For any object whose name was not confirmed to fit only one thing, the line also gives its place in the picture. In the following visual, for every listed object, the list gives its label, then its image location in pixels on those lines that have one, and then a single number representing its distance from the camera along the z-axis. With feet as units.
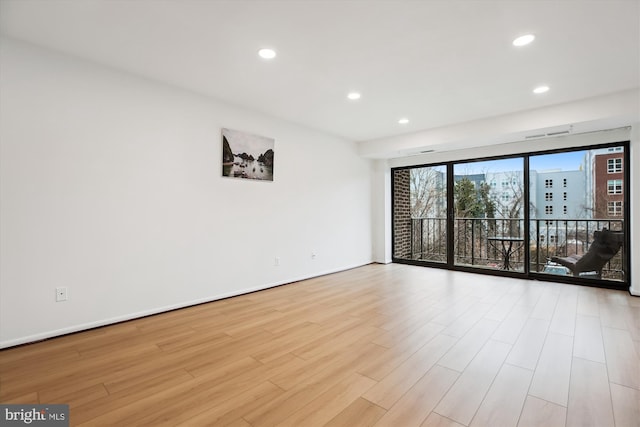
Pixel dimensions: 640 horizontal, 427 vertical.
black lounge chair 14.08
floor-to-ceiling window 14.15
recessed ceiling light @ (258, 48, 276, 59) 8.54
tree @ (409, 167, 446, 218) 19.35
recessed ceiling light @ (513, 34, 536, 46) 7.80
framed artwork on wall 12.50
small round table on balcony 16.69
